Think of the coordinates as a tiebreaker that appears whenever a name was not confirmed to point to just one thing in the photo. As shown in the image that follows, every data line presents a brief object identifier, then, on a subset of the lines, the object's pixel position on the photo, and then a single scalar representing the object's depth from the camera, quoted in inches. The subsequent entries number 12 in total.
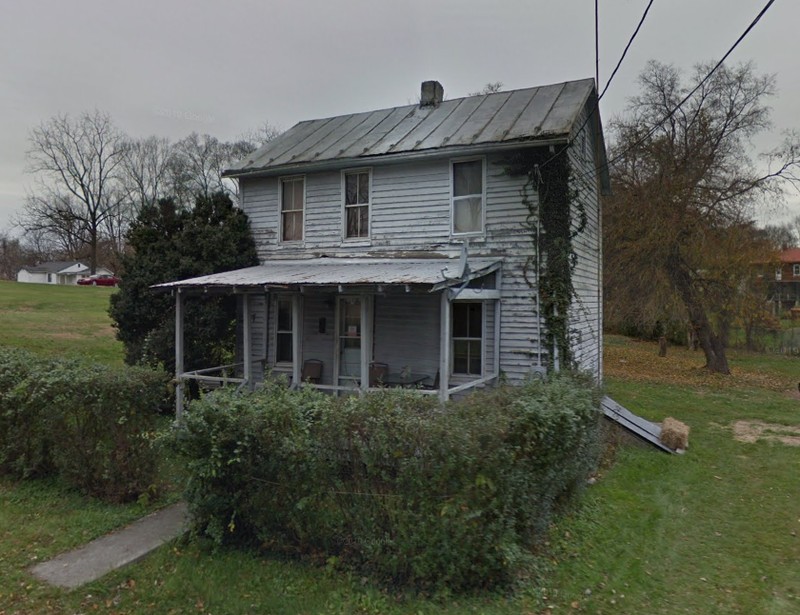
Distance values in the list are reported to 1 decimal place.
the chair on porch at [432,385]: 390.3
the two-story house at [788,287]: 937.5
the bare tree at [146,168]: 1870.1
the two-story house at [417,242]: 365.7
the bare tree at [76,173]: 1781.5
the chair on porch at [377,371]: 412.5
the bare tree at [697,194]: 703.1
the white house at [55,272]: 2924.7
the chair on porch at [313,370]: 442.0
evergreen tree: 429.4
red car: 2134.8
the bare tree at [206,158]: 1622.8
